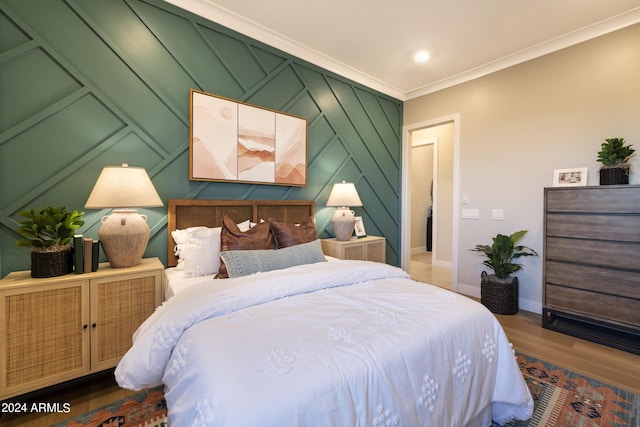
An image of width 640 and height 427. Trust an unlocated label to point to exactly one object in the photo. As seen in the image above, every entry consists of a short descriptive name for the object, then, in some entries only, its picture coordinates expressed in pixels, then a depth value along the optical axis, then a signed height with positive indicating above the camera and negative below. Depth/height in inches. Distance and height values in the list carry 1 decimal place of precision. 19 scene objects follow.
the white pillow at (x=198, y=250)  82.4 -11.9
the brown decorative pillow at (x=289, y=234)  95.2 -7.6
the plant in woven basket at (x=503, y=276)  122.2 -26.9
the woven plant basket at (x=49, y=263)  65.0 -12.8
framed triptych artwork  97.3 +26.0
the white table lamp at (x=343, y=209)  126.9 +1.7
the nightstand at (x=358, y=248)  122.9 -16.0
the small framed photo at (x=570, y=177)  109.7 +15.6
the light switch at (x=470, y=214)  141.9 +0.4
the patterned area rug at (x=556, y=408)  61.3 -44.3
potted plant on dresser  96.1 +19.5
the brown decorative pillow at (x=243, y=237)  85.4 -8.2
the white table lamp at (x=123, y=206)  71.9 +0.9
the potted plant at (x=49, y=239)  65.1 -7.3
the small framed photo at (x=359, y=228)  140.4 -7.7
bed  34.4 -20.8
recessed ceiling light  123.7 +70.6
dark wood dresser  91.0 -15.6
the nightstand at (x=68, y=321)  60.4 -26.2
